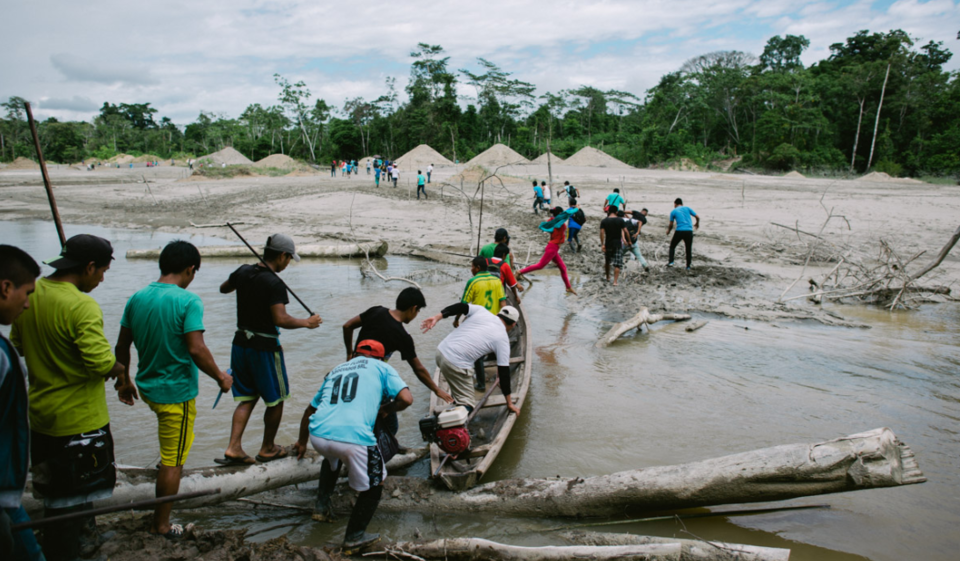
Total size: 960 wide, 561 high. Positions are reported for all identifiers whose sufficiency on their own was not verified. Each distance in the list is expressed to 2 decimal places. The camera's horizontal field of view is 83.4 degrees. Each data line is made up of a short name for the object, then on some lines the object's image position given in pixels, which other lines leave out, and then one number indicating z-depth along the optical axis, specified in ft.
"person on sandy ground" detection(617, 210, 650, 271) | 35.75
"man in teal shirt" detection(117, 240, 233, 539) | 9.35
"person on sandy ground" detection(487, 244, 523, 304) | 22.75
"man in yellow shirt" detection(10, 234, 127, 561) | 8.02
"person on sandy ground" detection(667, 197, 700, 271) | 35.68
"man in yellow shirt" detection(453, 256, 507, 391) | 18.39
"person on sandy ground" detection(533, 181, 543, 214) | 58.13
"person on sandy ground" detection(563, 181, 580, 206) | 52.60
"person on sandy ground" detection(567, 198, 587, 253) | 40.42
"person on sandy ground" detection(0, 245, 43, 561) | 6.37
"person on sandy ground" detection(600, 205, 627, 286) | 32.65
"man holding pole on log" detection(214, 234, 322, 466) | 11.74
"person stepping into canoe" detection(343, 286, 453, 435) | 11.68
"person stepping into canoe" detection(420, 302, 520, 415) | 14.35
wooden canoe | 11.91
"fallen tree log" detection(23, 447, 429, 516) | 10.33
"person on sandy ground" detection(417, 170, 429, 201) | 69.21
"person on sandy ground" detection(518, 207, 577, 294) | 32.22
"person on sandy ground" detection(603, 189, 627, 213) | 41.32
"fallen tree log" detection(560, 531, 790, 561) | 9.11
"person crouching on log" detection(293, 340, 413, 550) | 9.43
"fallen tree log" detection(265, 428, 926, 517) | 10.18
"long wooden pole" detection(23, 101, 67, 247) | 10.92
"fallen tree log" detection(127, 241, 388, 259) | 44.52
